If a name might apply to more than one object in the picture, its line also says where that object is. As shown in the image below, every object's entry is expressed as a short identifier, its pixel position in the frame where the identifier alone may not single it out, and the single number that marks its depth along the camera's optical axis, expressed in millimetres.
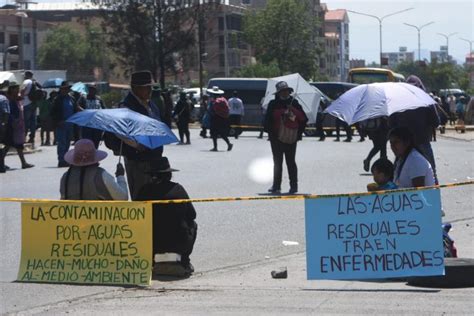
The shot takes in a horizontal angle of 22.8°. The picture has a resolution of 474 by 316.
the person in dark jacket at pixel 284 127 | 17672
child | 10258
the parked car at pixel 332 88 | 48281
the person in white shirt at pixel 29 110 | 29594
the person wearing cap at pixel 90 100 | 26141
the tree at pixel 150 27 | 60562
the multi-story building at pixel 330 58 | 186375
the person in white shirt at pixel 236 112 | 41500
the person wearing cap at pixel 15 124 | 22562
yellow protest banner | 9875
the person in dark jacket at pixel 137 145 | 11211
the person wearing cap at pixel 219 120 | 30500
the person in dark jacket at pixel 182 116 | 33375
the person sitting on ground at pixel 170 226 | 10352
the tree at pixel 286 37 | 90875
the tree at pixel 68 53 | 119375
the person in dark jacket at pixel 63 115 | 23625
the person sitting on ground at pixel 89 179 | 10356
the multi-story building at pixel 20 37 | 106750
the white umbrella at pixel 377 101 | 11734
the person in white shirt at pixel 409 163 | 10383
